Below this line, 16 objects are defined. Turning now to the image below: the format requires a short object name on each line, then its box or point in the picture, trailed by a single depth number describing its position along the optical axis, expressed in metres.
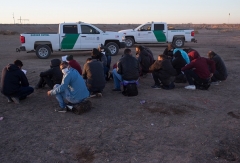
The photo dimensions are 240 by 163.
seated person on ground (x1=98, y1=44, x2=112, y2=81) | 9.82
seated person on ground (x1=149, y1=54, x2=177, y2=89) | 8.58
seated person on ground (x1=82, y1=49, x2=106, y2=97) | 7.76
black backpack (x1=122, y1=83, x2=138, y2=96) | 8.18
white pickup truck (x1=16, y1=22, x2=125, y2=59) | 15.15
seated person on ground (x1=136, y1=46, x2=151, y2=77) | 10.10
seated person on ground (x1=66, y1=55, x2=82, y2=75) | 8.67
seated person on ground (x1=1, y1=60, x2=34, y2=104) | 7.11
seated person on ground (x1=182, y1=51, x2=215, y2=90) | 8.71
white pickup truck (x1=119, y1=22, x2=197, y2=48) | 21.16
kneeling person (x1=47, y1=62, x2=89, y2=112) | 6.34
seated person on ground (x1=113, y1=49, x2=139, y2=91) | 8.18
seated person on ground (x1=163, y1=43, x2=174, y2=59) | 10.74
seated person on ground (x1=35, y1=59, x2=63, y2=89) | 7.84
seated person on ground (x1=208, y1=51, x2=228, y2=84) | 9.59
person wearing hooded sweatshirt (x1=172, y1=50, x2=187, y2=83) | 9.55
